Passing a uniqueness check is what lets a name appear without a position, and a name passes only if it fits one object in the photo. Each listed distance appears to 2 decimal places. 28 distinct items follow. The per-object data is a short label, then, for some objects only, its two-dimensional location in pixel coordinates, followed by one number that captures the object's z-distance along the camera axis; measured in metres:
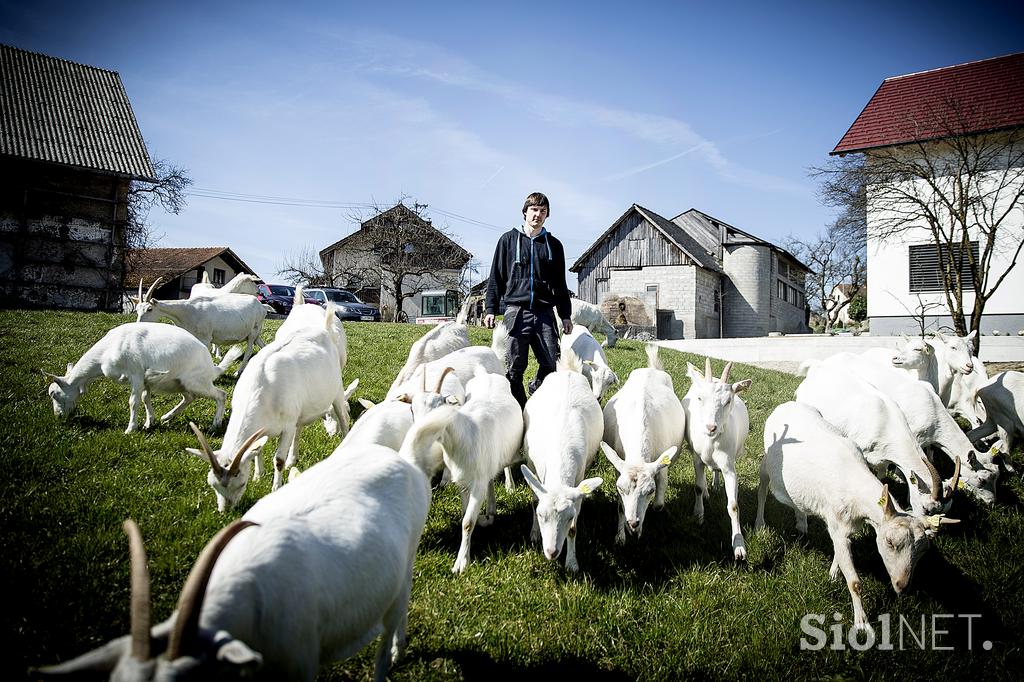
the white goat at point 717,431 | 5.05
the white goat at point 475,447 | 4.41
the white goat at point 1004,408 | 7.73
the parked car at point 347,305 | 28.92
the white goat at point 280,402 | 4.44
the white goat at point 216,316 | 10.28
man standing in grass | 6.32
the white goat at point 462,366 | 5.54
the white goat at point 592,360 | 8.80
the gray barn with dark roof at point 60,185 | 19.31
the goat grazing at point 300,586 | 1.56
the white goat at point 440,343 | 7.78
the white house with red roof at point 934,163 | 15.64
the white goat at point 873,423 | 5.36
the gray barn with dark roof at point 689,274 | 32.31
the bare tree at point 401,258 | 38.03
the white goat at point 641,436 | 4.41
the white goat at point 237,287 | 12.41
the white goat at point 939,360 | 8.71
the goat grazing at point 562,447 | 4.01
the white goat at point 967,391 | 8.74
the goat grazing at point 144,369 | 6.82
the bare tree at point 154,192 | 21.23
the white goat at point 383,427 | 4.31
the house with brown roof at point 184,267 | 41.50
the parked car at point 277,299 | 28.94
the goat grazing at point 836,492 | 3.85
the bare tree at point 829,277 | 48.22
